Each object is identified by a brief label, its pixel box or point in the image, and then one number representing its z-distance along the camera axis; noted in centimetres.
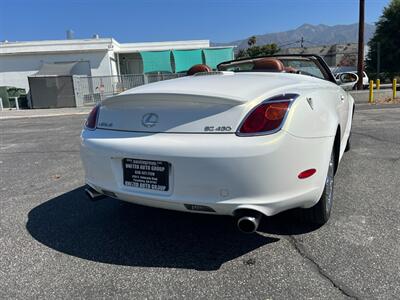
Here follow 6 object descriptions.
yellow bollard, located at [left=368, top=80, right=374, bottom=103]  1567
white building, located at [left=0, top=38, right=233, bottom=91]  2995
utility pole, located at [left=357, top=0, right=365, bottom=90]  2038
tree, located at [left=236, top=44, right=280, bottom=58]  6544
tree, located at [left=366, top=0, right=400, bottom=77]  3297
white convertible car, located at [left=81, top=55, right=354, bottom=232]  251
